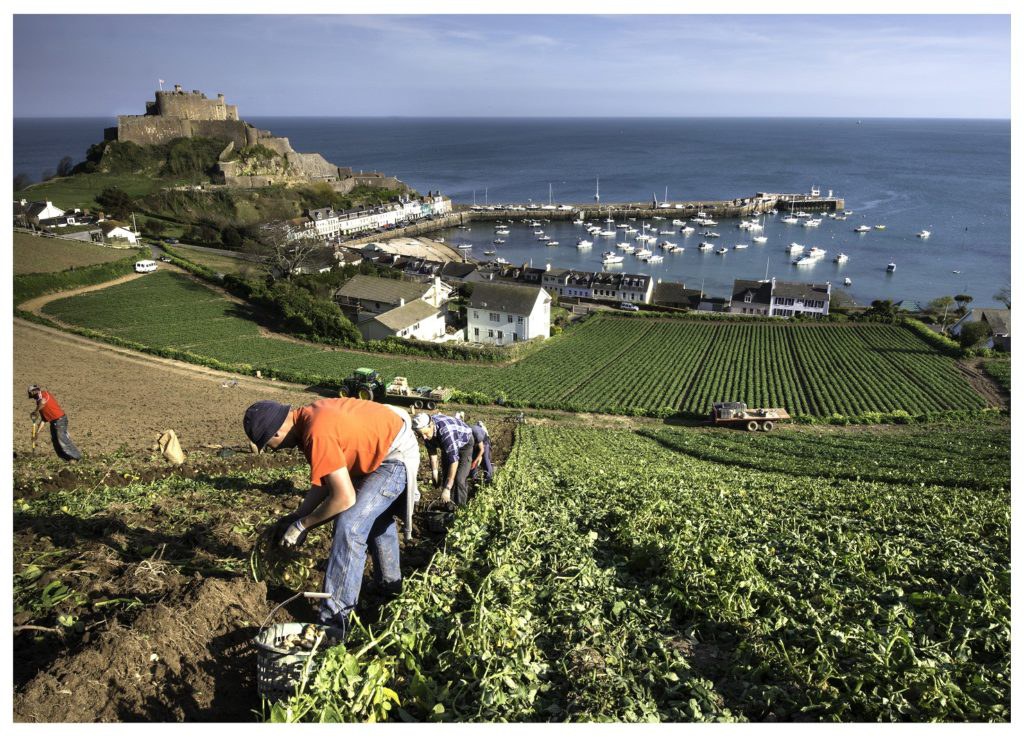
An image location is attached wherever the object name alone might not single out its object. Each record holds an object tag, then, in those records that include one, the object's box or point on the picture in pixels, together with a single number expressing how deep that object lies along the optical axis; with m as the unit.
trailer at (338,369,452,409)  27.12
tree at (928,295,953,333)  51.77
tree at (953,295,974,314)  55.80
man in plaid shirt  7.05
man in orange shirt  4.27
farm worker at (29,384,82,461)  10.60
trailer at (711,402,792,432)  25.56
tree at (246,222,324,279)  51.06
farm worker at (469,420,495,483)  8.06
